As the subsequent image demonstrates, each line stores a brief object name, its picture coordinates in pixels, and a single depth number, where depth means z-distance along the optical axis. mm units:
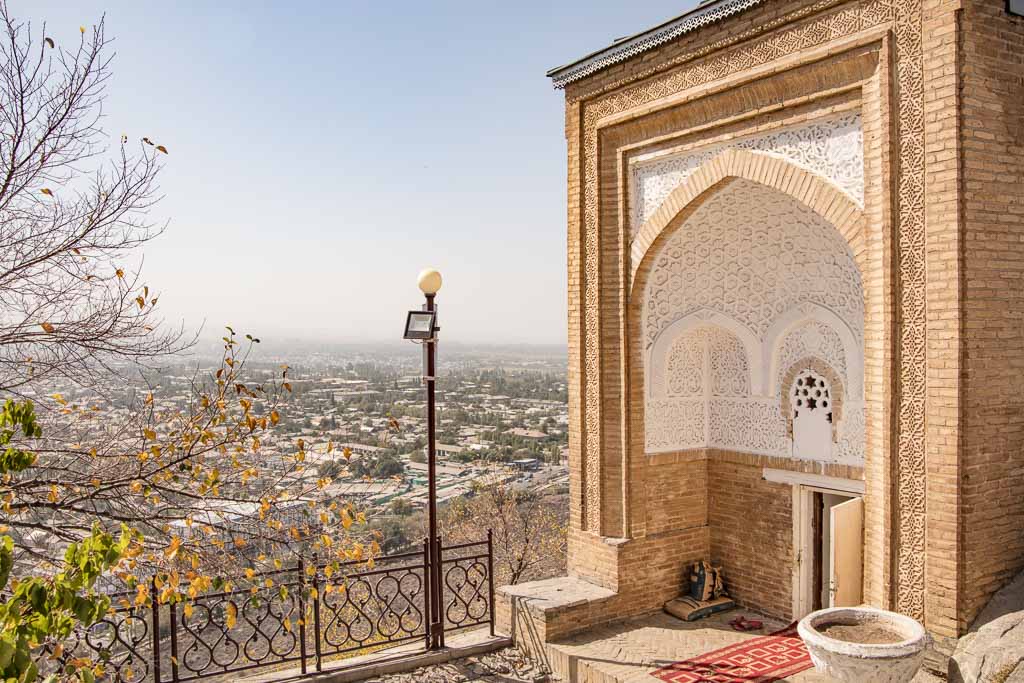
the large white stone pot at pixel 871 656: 4719
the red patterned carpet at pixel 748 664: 6016
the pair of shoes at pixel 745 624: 7098
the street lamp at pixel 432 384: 6688
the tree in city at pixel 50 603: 2354
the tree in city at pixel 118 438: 4766
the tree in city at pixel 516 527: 16000
